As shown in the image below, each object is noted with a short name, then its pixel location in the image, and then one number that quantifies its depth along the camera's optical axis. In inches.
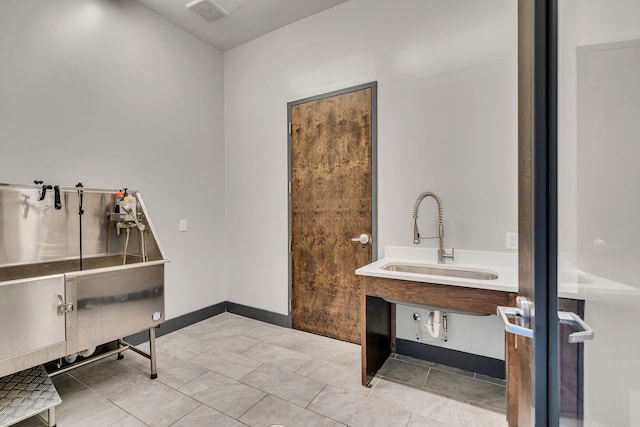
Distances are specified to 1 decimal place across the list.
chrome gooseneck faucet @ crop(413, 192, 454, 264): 90.4
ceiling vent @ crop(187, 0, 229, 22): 105.9
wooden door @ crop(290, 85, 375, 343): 107.0
